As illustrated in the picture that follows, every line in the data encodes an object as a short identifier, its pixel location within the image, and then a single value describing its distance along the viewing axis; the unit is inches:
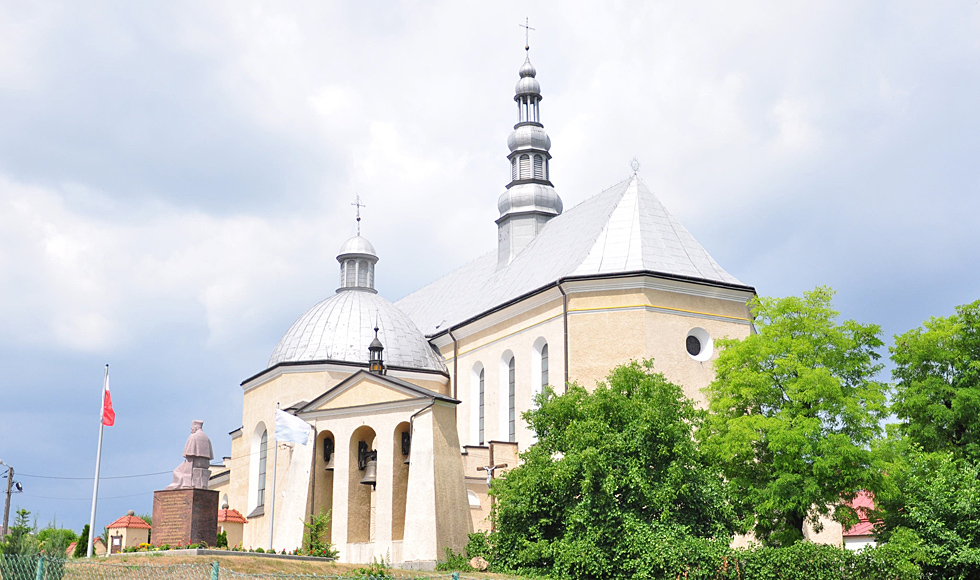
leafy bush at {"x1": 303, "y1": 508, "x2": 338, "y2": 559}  1037.8
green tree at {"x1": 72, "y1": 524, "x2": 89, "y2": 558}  1262.3
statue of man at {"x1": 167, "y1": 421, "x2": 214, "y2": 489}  1230.5
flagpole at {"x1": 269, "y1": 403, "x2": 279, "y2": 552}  1375.5
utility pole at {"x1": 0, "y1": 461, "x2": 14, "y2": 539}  1701.5
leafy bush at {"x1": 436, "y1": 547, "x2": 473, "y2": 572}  1033.5
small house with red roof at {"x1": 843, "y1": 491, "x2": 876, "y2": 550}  1553.9
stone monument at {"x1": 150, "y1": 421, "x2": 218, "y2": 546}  928.3
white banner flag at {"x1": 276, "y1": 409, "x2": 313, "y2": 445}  1214.9
